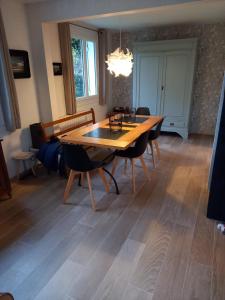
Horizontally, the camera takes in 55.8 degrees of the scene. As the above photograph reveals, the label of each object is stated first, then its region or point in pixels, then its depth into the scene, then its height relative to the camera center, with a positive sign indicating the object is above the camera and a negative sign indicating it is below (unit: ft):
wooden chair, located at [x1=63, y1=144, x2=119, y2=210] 7.53 -2.96
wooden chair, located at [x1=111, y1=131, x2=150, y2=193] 8.96 -3.02
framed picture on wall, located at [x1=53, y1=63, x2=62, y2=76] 12.13 +0.57
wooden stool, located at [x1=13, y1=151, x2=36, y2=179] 10.27 -3.59
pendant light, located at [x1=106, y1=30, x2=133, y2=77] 9.26 +0.67
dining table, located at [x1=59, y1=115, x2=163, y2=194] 8.09 -2.29
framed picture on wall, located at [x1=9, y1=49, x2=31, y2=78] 9.90 +0.77
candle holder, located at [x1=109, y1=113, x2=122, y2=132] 9.91 -2.16
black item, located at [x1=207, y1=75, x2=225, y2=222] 6.49 -3.26
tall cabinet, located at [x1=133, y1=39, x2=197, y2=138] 14.61 -0.10
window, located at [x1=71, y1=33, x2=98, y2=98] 14.60 +0.94
